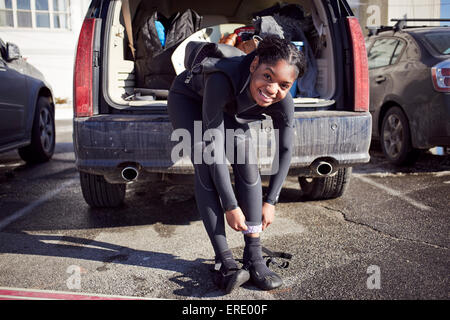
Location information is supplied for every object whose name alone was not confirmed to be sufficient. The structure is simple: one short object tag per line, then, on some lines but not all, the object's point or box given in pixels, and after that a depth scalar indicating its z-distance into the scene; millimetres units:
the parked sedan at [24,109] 4270
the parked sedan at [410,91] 4086
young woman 1931
